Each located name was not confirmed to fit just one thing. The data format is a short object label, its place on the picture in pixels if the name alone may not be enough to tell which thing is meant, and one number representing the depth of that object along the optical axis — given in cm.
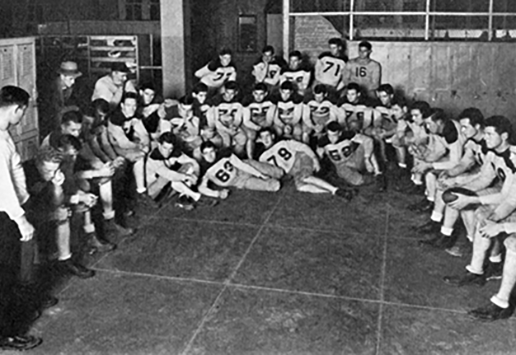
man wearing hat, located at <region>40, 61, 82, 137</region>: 891
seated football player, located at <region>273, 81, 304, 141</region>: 1091
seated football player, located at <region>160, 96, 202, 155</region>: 958
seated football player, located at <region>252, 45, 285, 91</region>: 1193
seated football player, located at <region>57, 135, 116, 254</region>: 627
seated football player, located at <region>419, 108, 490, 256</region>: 684
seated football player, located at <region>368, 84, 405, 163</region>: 1060
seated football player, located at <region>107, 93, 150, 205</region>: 871
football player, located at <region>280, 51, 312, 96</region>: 1175
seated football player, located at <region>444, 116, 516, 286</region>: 565
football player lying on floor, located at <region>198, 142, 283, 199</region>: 927
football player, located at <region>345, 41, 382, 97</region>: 1200
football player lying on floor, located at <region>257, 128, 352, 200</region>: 960
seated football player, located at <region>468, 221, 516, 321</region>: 506
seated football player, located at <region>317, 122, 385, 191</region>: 973
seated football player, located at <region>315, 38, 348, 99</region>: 1191
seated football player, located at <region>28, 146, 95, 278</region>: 581
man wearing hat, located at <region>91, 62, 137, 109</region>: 975
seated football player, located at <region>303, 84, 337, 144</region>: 1078
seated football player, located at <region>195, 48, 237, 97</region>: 1164
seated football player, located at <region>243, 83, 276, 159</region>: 1069
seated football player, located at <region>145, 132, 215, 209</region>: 861
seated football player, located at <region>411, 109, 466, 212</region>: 756
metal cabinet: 923
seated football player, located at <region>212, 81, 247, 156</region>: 1046
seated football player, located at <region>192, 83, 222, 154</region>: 1025
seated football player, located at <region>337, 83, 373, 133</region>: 1068
